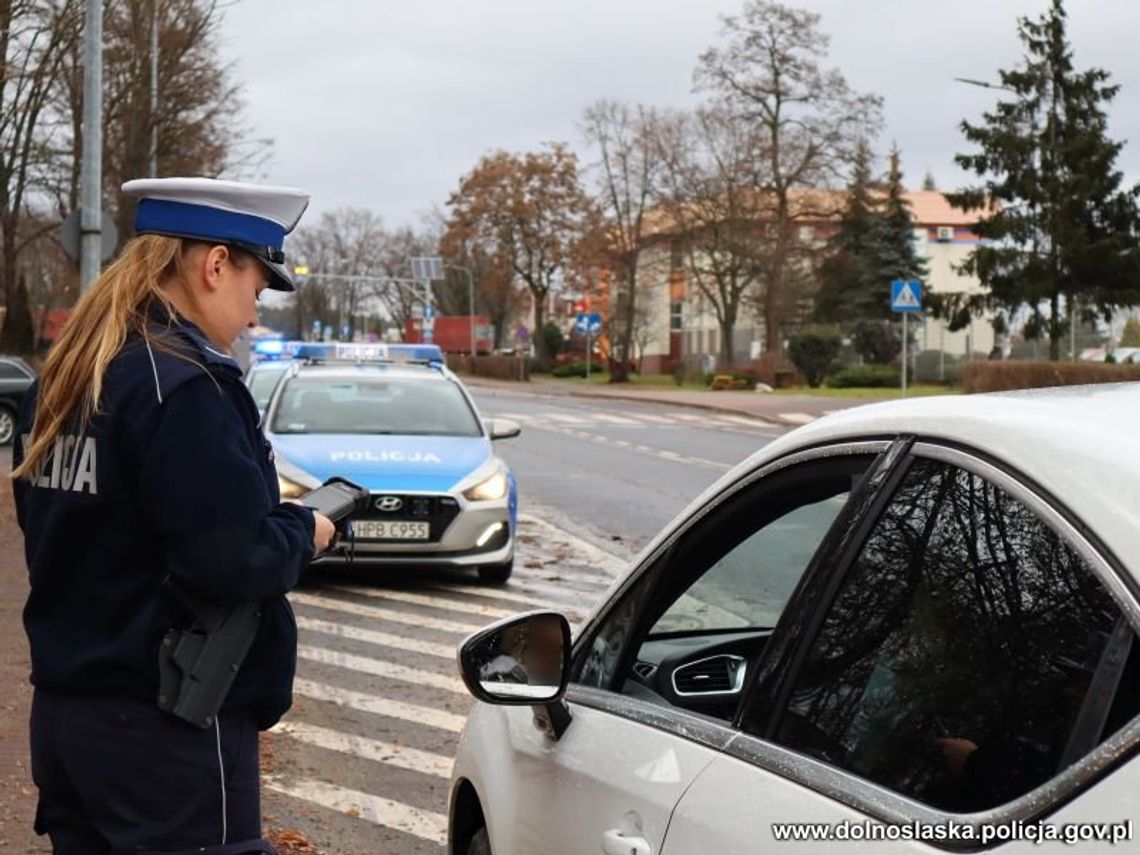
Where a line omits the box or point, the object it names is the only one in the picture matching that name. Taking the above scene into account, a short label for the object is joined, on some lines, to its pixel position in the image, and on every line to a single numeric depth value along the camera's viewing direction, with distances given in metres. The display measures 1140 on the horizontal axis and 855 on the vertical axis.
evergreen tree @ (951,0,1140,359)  51.22
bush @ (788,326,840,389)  56.62
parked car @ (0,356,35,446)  27.72
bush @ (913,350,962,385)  62.84
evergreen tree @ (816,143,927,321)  73.62
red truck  92.44
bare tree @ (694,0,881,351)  60.25
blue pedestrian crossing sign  30.75
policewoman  2.54
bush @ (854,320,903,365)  71.94
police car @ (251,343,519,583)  10.89
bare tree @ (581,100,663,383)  65.00
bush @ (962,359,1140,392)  24.06
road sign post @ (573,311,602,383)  56.67
